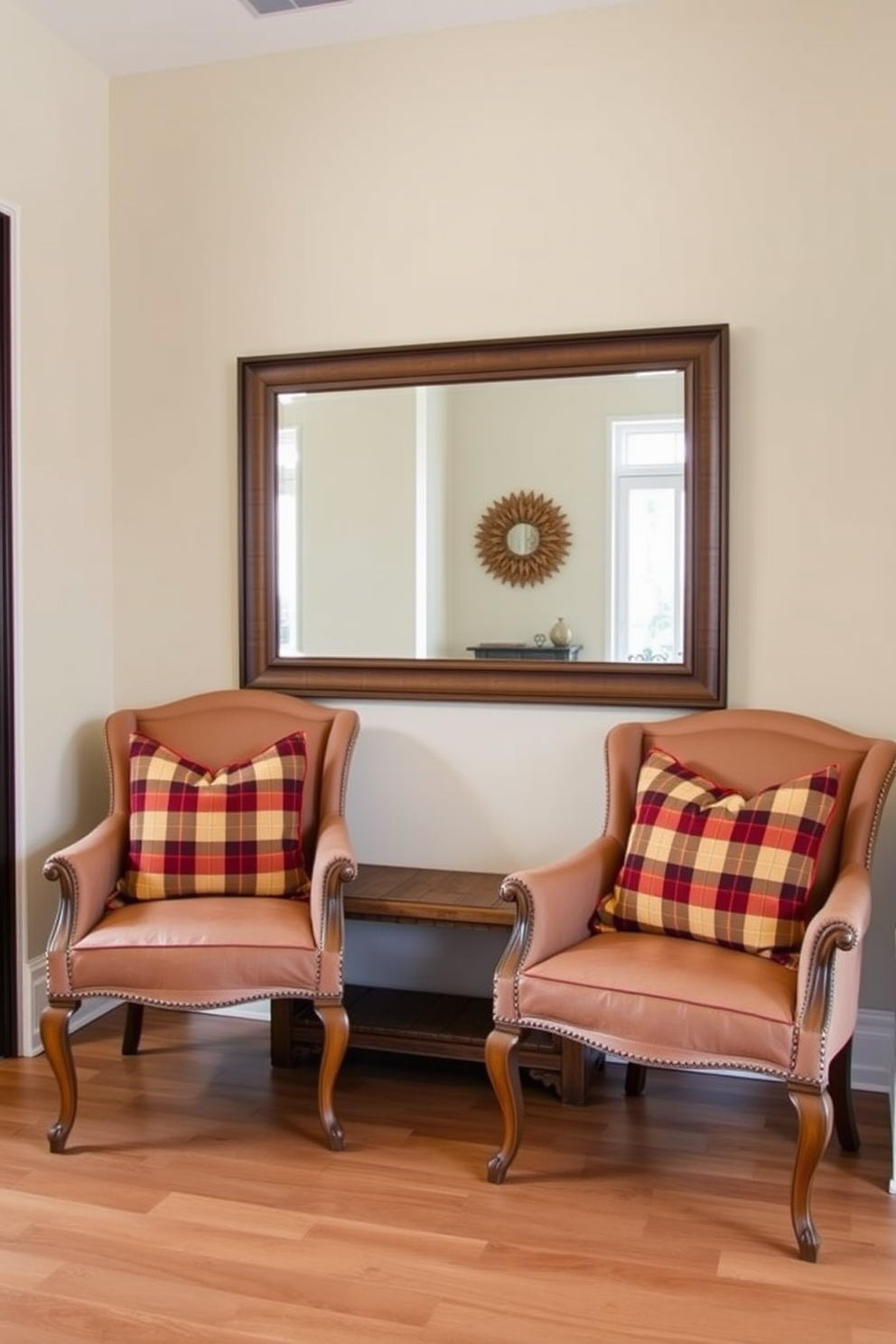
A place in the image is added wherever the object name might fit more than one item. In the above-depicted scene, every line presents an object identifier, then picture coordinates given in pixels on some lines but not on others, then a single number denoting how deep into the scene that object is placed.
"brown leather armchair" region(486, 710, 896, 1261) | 2.33
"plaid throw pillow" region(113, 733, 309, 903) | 3.07
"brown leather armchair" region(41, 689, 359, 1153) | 2.74
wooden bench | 3.01
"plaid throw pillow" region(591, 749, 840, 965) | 2.68
